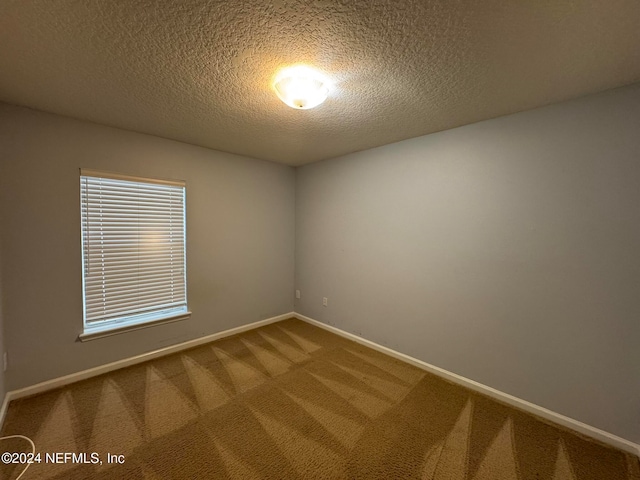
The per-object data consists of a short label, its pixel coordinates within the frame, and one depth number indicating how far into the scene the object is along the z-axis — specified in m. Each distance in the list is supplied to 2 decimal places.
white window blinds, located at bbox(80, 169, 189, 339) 2.30
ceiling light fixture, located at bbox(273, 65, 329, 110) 1.55
